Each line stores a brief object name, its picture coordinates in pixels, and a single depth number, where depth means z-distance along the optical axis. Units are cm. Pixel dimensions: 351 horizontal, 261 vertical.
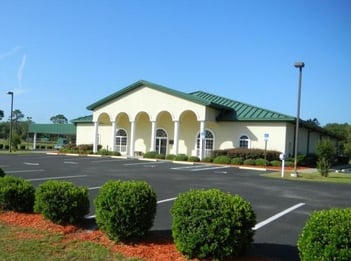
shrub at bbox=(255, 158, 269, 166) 3023
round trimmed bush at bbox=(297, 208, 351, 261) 441
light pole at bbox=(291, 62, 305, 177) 2200
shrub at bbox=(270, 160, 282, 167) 3033
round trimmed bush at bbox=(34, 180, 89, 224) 682
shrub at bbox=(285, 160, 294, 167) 3041
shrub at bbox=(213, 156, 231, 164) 3145
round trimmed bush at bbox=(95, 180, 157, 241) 597
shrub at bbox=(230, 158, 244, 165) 3092
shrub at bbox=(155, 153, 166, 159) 3525
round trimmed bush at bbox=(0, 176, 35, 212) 764
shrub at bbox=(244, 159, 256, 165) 3061
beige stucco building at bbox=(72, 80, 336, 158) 3328
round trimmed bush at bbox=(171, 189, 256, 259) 521
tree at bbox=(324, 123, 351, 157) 5600
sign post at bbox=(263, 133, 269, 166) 3022
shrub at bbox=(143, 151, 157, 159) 3550
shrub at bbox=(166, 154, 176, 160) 3457
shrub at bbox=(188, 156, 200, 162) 3356
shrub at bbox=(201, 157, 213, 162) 3317
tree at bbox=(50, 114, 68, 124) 15848
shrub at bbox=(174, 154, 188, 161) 3366
